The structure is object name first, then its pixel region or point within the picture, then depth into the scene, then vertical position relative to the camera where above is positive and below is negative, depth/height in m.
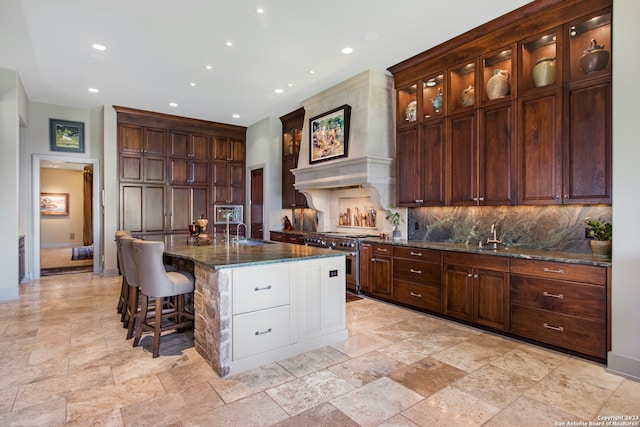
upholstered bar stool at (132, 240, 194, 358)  2.91 -0.63
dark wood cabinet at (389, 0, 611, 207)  2.99 +1.04
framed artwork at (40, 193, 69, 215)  11.33 +0.30
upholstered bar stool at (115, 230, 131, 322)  3.85 -0.97
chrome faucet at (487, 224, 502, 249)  3.71 -0.32
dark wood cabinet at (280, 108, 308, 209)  6.82 +1.21
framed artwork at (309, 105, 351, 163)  5.16 +1.25
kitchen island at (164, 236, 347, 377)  2.61 -0.78
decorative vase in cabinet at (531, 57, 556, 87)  3.26 +1.36
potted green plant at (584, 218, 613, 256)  2.93 -0.24
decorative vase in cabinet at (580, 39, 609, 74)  2.96 +1.35
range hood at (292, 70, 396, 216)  4.82 +1.06
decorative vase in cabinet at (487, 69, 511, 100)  3.65 +1.37
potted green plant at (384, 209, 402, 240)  4.84 -0.11
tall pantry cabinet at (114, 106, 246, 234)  6.72 +0.92
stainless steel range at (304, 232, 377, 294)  4.98 -0.56
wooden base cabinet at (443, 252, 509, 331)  3.32 -0.80
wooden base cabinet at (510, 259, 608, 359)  2.72 -0.81
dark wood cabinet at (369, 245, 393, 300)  4.48 -0.82
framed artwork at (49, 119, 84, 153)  6.36 +1.47
